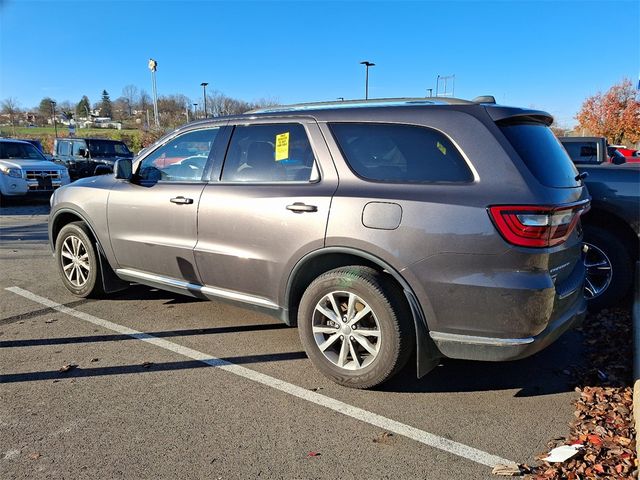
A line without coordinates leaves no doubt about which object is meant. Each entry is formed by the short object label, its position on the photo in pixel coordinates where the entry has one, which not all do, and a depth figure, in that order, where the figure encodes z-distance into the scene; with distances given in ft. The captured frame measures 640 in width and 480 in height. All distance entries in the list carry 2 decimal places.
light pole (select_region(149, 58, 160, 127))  159.41
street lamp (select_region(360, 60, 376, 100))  100.22
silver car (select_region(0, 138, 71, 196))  39.50
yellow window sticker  11.80
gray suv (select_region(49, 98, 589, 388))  8.90
